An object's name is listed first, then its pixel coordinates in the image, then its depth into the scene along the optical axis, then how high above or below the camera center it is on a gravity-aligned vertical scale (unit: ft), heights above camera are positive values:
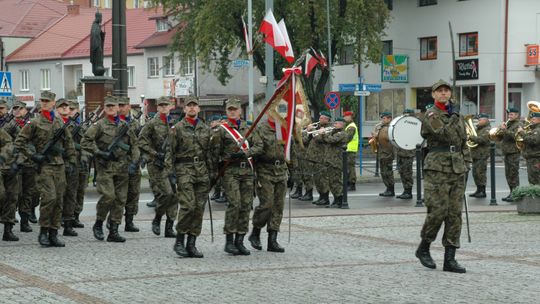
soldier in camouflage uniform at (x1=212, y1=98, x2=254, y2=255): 42.04 -3.26
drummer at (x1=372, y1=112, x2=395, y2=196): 77.25 -4.45
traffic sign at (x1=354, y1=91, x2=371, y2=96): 110.84 +0.43
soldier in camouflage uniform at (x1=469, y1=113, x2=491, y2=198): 72.74 -3.68
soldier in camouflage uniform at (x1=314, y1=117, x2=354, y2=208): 68.03 -3.83
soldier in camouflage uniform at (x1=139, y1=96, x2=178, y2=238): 49.11 -2.90
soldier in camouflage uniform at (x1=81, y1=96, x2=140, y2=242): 47.34 -2.86
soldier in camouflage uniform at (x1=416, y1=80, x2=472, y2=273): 37.65 -2.79
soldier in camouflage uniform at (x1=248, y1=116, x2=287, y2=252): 42.57 -3.24
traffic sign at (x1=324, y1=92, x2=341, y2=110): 114.01 -0.30
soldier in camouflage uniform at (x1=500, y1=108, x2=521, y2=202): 70.23 -3.47
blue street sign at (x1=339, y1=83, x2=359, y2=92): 125.70 +1.22
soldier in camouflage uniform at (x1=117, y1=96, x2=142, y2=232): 49.03 -3.65
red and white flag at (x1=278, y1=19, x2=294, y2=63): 48.14 +2.15
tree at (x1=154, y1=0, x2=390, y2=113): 150.82 +10.17
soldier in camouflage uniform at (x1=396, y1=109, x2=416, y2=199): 74.54 -4.93
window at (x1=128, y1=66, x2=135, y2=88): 236.63 +4.93
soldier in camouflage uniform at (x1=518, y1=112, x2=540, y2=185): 65.92 -3.23
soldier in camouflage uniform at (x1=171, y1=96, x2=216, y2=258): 41.37 -2.88
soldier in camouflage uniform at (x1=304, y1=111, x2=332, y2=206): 69.51 -4.30
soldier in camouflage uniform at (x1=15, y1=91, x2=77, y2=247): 44.93 -2.64
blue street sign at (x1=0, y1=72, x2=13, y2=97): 95.86 +1.40
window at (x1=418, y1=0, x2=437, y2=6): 178.91 +16.09
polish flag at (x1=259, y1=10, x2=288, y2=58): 50.64 +3.08
